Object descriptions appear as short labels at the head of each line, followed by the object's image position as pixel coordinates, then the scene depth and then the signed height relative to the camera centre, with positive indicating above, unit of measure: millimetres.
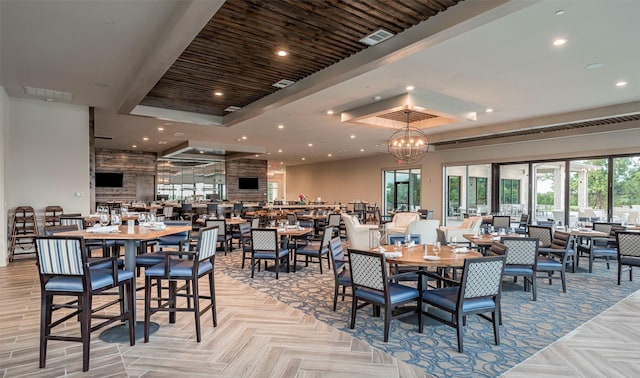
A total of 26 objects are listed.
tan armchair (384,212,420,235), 9895 -891
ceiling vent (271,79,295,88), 6290 +1989
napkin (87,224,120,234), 3641 -441
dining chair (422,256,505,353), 3248 -1010
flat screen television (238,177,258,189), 18250 +389
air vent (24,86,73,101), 6859 +1966
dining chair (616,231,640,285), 5523 -925
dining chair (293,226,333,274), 6105 -1098
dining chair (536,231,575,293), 5246 -1074
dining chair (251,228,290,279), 5961 -977
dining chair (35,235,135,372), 2859 -785
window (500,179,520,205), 12250 +1
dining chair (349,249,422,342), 3439 -1034
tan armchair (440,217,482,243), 8023 -930
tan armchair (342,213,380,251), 7781 -985
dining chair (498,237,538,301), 4866 -934
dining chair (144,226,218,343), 3451 -844
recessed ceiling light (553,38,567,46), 4419 +1949
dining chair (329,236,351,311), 4195 -975
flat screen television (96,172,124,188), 14945 +408
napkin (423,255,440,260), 3840 -752
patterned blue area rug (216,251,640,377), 3146 -1540
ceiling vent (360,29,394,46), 4393 +2014
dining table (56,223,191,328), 3317 -457
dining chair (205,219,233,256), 7974 -918
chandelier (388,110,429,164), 8214 +1089
